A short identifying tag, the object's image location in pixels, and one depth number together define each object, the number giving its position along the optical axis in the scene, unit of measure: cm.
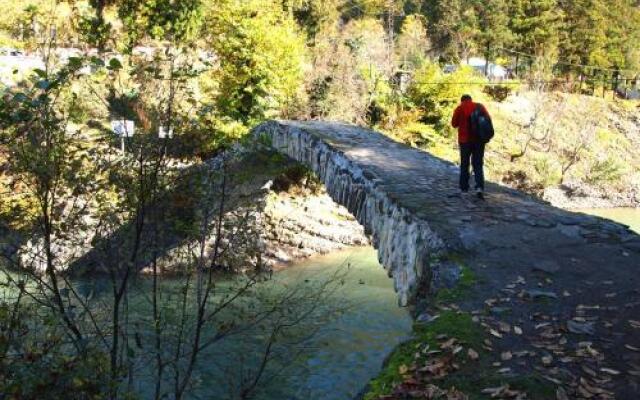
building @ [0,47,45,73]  1947
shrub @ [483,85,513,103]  3716
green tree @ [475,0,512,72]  3978
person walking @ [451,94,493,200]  746
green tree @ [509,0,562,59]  4038
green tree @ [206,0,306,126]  1841
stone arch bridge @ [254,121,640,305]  588
